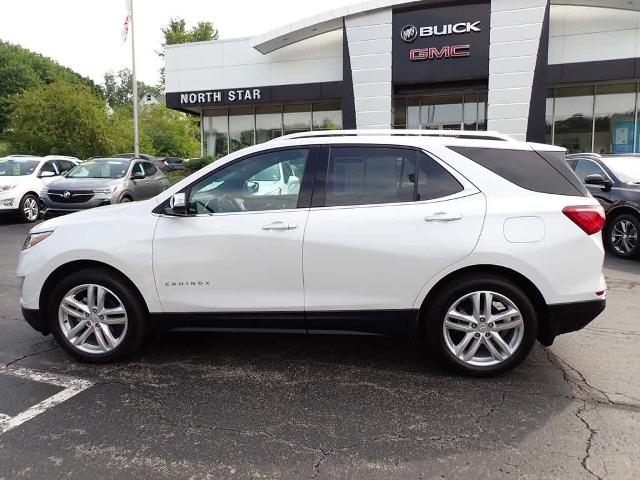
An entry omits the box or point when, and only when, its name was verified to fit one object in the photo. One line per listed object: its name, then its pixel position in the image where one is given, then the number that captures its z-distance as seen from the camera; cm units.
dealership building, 1811
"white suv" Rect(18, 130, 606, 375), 361
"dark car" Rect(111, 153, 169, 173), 1430
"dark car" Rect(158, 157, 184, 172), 2073
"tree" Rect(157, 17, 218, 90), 5042
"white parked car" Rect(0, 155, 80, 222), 1290
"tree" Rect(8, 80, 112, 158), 3044
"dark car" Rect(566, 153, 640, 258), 842
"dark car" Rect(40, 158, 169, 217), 1164
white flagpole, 2264
